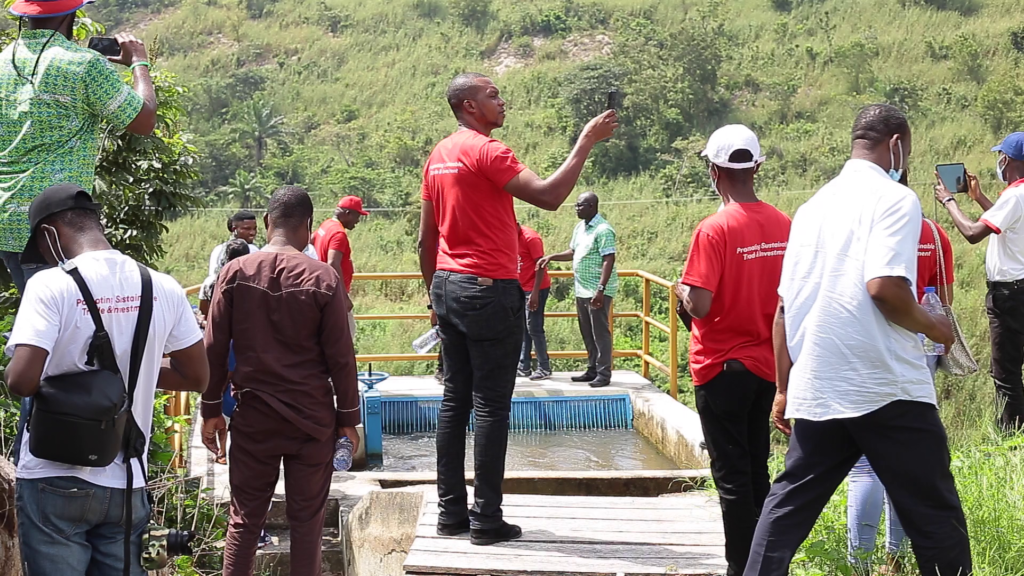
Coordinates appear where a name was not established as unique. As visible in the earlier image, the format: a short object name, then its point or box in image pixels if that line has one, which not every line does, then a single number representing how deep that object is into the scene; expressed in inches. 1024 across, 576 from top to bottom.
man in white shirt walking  135.3
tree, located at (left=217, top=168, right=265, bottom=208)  1294.3
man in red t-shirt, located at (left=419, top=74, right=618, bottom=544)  189.0
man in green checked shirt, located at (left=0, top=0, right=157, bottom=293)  158.2
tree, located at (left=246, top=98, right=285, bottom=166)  1494.8
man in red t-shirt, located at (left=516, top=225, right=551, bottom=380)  421.4
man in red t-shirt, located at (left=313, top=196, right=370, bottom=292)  366.0
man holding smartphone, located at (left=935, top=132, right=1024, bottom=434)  266.8
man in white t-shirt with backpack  121.9
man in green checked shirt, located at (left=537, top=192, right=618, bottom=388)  418.6
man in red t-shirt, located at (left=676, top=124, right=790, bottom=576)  164.9
